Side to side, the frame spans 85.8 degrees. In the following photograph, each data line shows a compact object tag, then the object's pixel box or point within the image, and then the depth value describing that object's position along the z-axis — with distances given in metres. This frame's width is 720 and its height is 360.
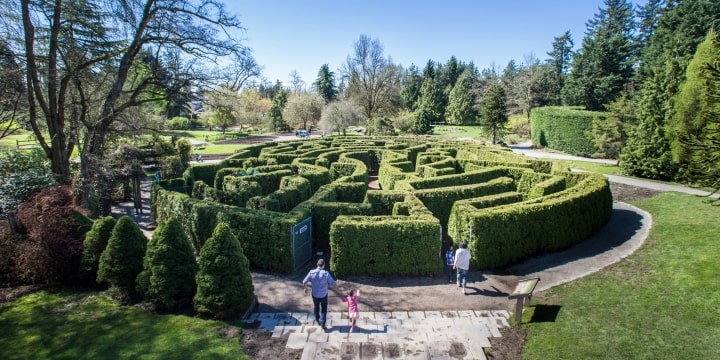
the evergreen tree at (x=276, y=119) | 72.75
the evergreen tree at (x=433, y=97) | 80.38
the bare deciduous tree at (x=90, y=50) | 14.48
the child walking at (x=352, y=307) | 8.97
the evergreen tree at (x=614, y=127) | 33.97
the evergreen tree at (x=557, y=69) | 72.50
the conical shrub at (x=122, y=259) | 10.35
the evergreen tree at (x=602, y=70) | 48.88
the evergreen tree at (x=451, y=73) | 103.81
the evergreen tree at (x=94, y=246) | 11.12
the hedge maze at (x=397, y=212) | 11.82
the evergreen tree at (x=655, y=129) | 25.33
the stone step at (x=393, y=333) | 8.23
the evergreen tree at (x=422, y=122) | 61.19
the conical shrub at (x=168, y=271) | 9.62
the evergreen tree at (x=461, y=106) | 79.03
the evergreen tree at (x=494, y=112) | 45.44
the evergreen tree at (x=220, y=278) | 9.31
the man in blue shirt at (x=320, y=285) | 9.06
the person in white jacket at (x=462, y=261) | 10.80
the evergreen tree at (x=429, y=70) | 91.98
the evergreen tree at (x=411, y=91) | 91.62
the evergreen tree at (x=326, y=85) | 89.25
